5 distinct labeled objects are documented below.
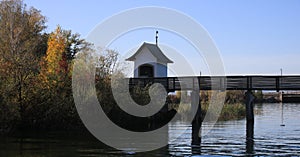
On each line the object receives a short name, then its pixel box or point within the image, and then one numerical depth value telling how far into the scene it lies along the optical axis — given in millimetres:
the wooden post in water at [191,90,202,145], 37469
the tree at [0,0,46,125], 30812
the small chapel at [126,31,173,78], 47125
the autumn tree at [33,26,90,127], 31906
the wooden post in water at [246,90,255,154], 37244
